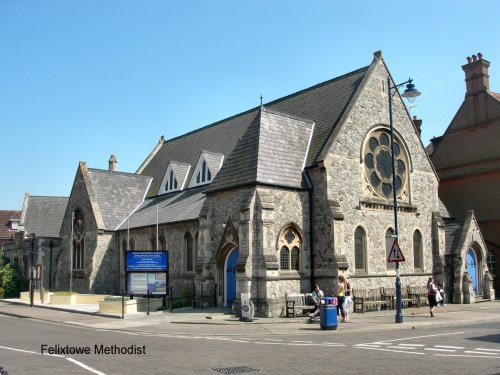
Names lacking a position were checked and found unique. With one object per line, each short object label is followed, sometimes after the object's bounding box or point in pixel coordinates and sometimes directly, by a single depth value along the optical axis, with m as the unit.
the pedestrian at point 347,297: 21.50
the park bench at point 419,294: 27.80
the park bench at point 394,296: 26.23
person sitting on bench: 21.38
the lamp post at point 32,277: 33.75
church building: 24.17
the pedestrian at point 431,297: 22.81
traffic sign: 21.08
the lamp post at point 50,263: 43.56
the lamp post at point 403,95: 20.39
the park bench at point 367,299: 25.09
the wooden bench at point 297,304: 22.68
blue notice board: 26.14
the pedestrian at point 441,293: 27.94
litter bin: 19.16
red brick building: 36.81
